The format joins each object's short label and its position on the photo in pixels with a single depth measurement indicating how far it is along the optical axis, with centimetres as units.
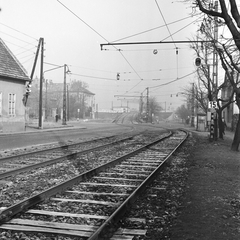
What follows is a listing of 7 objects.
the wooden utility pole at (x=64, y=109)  4673
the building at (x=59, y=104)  8680
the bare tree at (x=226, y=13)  1025
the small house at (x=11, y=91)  2828
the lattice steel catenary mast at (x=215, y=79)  2433
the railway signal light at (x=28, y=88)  3151
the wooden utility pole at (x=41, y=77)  3449
